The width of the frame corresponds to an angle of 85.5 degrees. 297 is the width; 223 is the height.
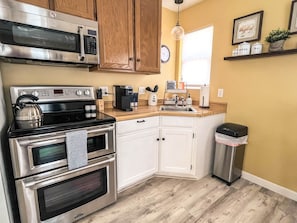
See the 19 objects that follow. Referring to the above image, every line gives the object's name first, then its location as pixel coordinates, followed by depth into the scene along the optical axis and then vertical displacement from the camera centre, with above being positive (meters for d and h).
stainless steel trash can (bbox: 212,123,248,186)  1.93 -0.79
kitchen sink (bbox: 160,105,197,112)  2.16 -0.31
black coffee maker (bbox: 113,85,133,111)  1.92 -0.14
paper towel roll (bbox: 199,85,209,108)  2.31 -0.14
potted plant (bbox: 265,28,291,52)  1.63 +0.50
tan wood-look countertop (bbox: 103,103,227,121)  1.73 -0.31
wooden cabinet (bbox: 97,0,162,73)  1.72 +0.59
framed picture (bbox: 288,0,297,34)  1.60 +0.68
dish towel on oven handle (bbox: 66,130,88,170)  1.27 -0.51
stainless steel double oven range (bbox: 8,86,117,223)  1.13 -0.59
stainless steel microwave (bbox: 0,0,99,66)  1.22 +0.41
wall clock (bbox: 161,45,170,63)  2.69 +0.54
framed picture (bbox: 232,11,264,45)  1.87 +0.71
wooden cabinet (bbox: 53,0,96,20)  1.43 +0.71
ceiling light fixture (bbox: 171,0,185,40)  2.26 +0.76
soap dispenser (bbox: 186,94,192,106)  2.40 -0.22
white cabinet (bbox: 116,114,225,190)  1.81 -0.76
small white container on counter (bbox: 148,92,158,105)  2.45 -0.20
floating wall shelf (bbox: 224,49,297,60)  1.60 +0.35
